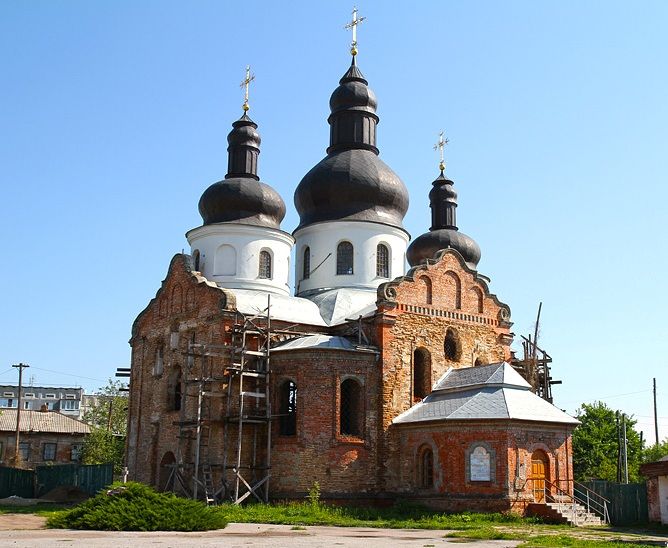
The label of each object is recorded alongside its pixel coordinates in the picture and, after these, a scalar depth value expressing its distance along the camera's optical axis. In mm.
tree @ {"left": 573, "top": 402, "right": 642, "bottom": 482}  48156
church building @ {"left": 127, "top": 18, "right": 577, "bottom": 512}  28469
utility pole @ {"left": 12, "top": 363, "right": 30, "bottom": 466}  52469
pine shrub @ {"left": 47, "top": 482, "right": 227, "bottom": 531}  20969
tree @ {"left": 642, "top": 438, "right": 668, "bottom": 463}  49344
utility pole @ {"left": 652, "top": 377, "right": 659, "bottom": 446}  48641
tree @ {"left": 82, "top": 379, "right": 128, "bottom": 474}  53656
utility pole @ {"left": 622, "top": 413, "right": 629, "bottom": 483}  40609
